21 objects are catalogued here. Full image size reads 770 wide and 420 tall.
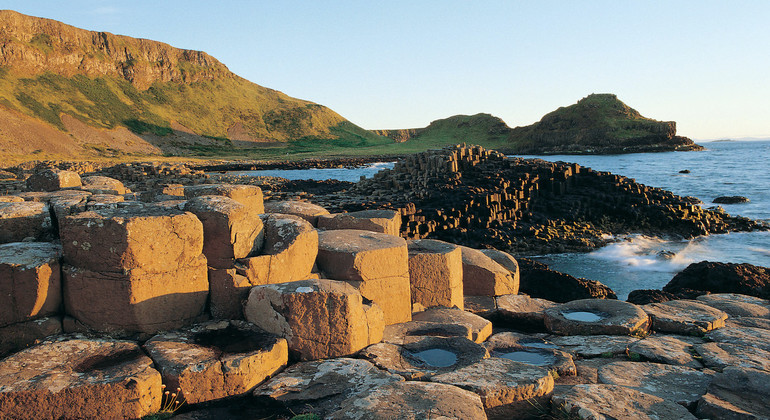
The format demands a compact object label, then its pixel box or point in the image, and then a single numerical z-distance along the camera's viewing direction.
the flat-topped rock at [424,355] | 5.18
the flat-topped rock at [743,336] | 6.42
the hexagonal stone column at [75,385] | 4.07
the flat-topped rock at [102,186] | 8.47
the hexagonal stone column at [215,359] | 4.60
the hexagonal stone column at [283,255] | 5.98
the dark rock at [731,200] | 34.45
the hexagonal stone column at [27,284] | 5.04
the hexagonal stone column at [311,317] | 5.25
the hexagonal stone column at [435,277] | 7.68
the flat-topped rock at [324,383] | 4.51
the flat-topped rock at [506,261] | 10.25
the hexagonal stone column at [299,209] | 9.16
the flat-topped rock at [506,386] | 4.52
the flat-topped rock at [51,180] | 8.96
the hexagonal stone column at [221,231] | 5.94
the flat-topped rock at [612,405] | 4.25
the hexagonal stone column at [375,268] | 6.65
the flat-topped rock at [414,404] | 3.89
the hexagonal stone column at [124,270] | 5.16
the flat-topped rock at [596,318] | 7.19
